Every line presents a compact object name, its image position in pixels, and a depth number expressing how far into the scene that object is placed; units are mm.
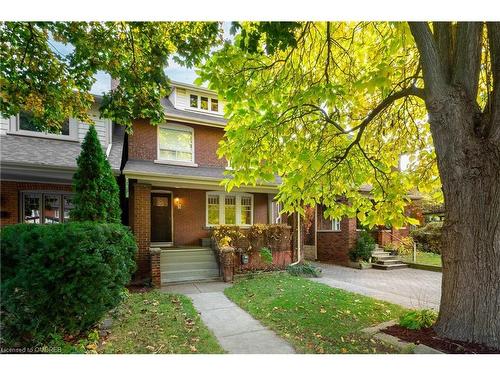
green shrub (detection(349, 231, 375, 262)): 9859
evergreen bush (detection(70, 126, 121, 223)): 5023
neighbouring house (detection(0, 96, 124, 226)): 6234
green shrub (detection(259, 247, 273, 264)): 8445
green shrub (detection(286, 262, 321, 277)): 8062
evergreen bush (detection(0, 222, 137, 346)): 2791
